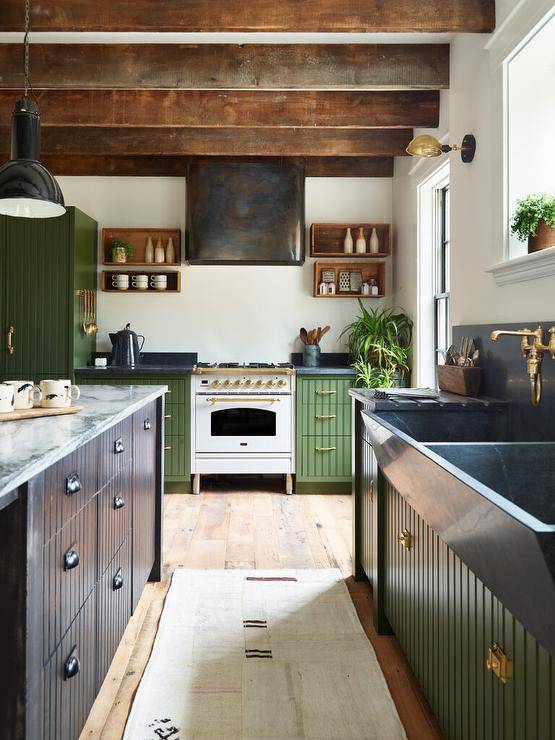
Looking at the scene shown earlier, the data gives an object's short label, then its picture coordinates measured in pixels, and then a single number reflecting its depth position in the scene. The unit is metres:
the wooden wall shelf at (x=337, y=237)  4.95
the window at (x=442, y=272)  4.00
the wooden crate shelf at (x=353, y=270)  4.97
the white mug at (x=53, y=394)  1.86
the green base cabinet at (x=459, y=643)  0.98
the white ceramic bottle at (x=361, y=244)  4.89
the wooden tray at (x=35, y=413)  1.67
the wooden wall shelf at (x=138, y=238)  4.95
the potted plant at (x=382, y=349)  4.41
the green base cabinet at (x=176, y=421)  4.48
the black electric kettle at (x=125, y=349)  4.68
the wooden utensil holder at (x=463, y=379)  2.51
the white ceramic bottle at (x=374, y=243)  4.88
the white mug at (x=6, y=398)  1.70
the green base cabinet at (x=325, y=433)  4.54
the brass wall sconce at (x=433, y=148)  2.68
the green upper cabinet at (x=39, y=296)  4.39
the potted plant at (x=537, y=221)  2.16
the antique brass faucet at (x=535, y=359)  1.70
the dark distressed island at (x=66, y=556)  1.09
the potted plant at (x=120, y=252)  4.86
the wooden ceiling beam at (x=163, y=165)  5.00
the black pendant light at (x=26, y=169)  2.10
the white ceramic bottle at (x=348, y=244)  4.88
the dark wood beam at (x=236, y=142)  4.36
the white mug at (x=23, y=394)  1.83
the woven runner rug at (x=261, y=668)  1.72
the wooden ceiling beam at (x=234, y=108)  3.70
